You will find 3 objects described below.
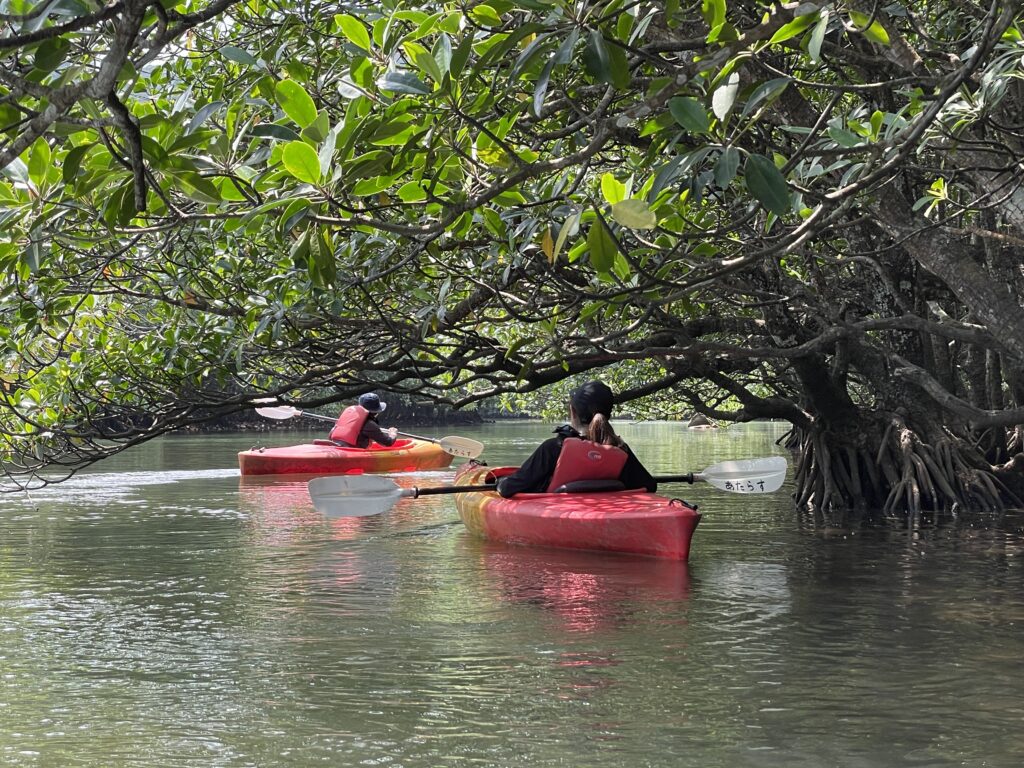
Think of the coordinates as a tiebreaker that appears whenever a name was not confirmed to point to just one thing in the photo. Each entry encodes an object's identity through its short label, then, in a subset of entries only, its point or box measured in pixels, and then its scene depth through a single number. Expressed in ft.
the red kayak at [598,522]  29.48
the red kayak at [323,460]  61.87
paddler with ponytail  31.22
